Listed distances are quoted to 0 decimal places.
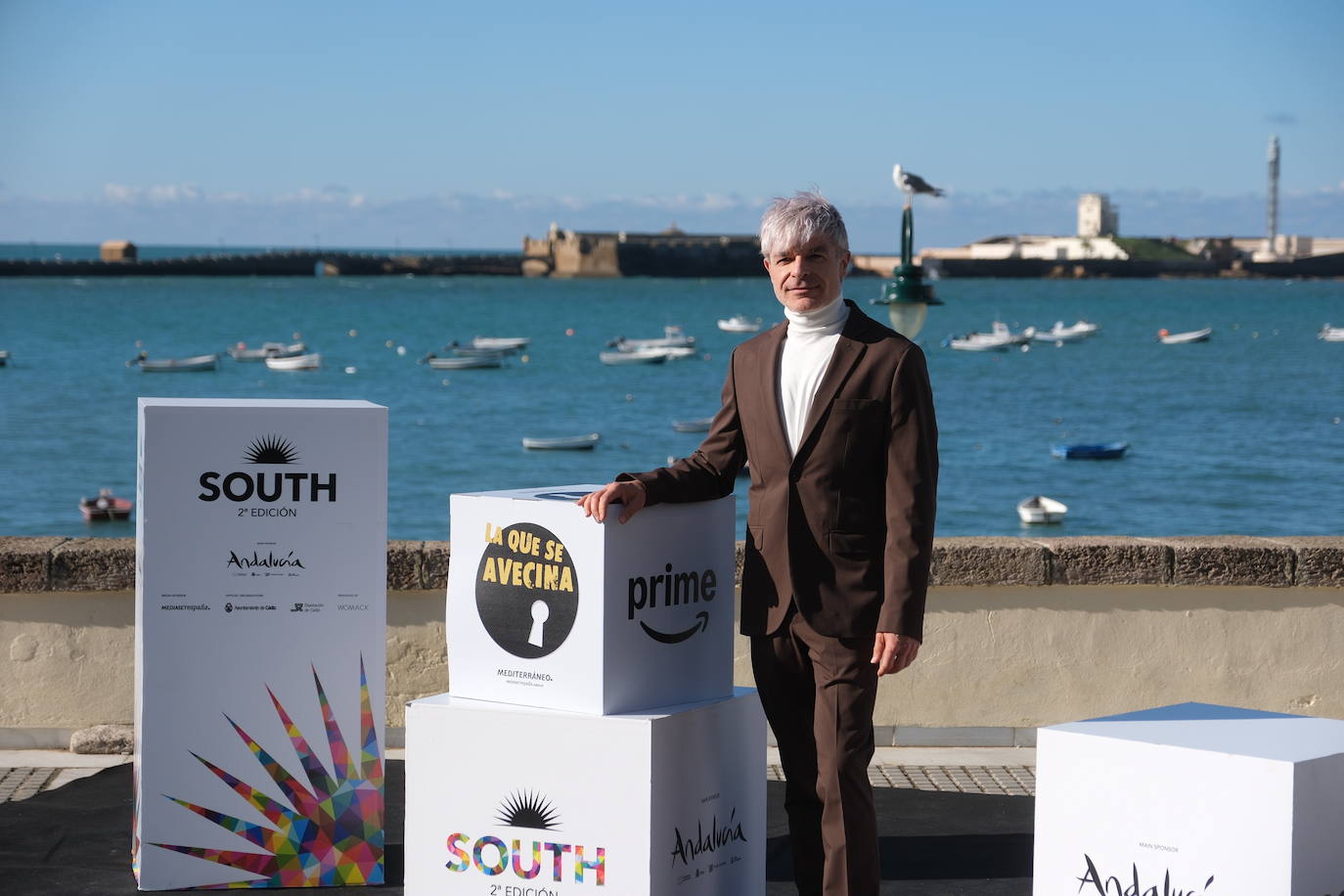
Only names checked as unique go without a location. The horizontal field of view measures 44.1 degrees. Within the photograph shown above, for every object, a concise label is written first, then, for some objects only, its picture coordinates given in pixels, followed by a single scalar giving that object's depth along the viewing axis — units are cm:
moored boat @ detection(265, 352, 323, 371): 7394
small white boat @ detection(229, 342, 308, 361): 7812
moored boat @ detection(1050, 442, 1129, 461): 4841
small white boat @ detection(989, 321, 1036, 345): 8756
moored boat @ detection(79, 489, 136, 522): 3522
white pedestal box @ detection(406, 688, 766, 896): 438
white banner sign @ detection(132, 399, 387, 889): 509
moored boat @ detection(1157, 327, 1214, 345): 9750
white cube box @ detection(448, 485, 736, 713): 438
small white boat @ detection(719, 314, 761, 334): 9888
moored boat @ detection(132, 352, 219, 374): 7319
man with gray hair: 433
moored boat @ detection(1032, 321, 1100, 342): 9488
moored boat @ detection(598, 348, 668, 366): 7906
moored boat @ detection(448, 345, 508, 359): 8005
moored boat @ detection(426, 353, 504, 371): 7575
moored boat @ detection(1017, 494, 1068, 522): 3509
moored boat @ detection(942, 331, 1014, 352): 8688
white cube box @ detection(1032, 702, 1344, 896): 367
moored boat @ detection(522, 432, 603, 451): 4869
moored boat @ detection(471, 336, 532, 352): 8238
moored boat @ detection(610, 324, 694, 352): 8151
